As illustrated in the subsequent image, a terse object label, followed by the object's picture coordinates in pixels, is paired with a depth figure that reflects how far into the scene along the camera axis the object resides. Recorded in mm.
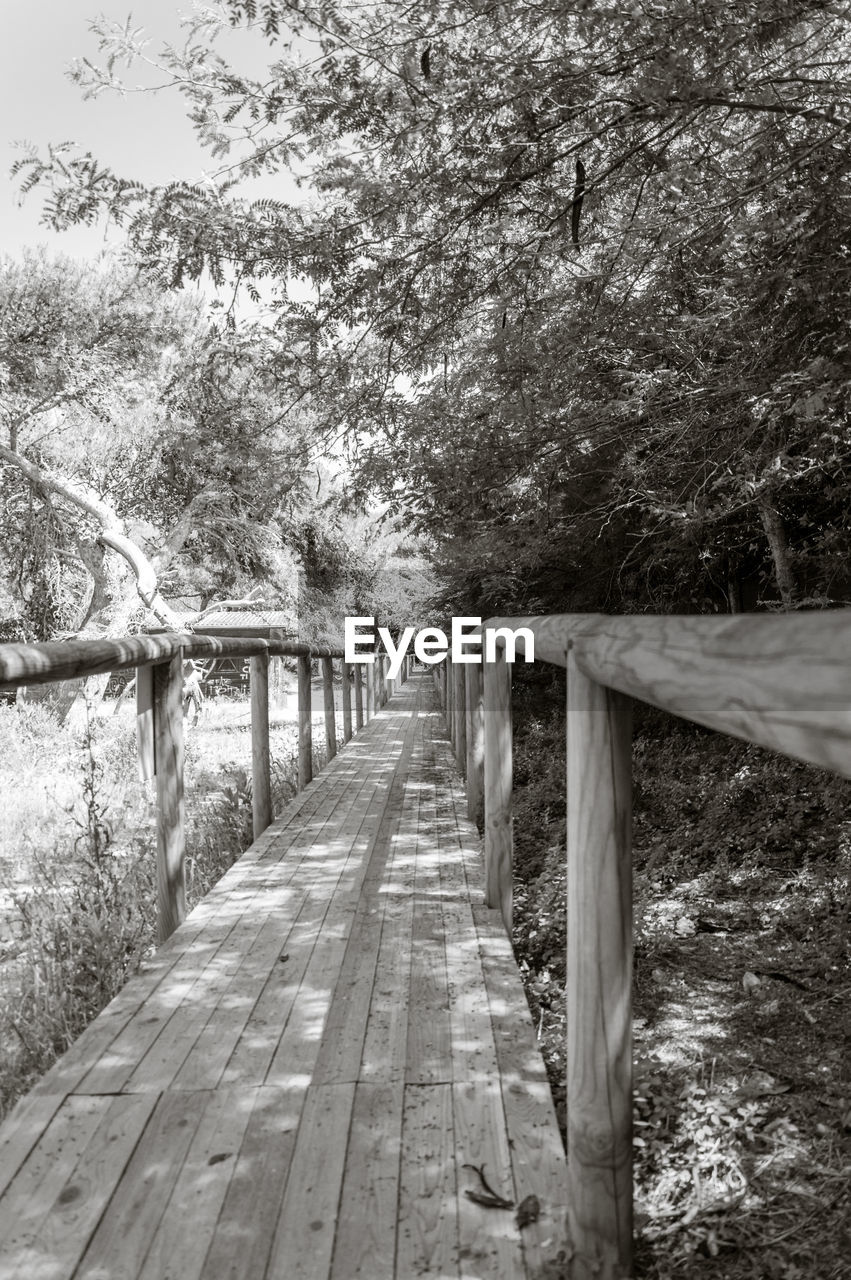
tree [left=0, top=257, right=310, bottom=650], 13852
